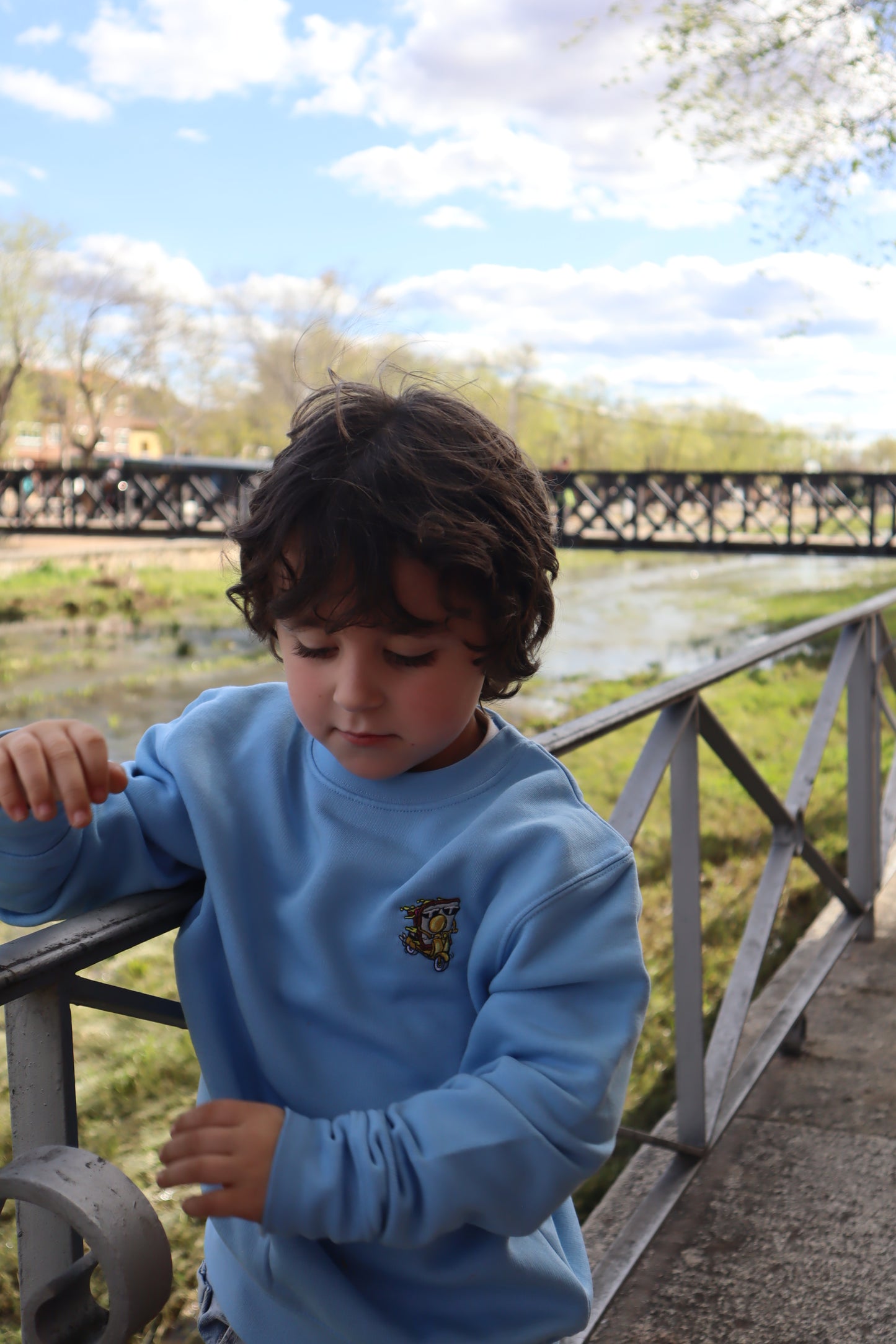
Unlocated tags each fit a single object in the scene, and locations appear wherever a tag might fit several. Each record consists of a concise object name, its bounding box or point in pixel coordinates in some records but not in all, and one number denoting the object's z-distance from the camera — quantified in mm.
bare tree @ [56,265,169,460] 42406
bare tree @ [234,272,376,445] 56188
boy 833
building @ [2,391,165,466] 49500
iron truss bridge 29453
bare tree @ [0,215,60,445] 37500
